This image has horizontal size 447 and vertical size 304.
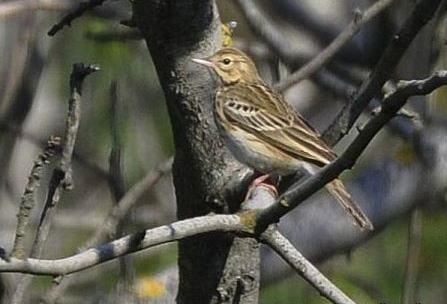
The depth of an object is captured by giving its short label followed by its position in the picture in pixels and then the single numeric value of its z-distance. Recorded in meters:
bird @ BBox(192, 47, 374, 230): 7.25
